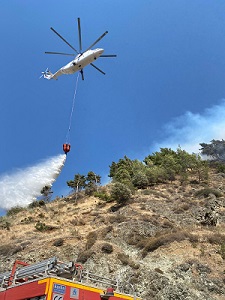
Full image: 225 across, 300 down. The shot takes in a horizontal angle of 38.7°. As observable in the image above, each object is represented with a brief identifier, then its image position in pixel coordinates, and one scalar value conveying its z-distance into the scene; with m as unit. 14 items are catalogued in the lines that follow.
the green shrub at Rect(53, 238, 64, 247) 33.94
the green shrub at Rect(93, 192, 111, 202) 51.49
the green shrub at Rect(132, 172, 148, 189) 55.81
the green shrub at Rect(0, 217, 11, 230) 46.54
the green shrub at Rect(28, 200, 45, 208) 62.67
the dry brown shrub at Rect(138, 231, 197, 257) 30.52
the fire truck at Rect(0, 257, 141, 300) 10.50
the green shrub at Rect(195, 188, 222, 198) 45.69
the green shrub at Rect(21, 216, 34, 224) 48.27
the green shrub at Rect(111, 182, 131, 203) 47.84
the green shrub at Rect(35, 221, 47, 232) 42.27
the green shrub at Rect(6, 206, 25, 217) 59.18
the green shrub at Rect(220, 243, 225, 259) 27.83
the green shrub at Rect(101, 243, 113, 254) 30.63
